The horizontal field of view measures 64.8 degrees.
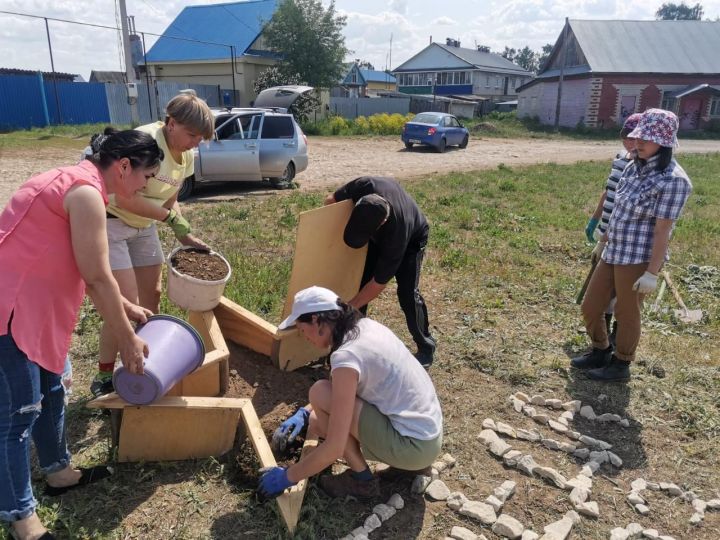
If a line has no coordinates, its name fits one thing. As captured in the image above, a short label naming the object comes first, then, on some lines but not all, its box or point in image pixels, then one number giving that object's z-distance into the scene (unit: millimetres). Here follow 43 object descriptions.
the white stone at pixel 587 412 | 3623
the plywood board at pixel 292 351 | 3580
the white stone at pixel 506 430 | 3357
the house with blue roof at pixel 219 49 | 30744
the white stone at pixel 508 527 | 2531
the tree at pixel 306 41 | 29672
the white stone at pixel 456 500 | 2680
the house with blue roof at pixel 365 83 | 45209
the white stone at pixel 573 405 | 3686
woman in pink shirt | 1941
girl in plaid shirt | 3469
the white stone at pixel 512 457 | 3061
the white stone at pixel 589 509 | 2717
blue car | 20359
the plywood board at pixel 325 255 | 3416
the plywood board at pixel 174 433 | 2686
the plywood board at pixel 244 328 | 3658
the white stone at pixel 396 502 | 2656
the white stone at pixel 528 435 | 3340
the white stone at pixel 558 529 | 2527
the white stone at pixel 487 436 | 3238
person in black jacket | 3246
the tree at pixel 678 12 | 87600
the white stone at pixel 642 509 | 2770
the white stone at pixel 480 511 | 2605
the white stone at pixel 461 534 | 2480
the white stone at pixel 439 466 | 2967
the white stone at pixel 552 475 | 2902
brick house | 35500
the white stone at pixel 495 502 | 2691
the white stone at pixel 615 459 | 3137
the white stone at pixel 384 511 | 2592
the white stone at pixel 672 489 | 2922
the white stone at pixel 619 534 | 2576
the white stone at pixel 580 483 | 2885
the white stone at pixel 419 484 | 2768
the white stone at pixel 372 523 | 2504
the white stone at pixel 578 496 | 2775
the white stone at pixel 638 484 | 2936
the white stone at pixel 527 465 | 2994
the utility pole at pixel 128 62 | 15422
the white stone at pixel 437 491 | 2752
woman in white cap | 2297
